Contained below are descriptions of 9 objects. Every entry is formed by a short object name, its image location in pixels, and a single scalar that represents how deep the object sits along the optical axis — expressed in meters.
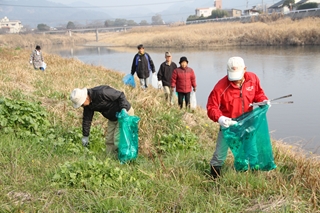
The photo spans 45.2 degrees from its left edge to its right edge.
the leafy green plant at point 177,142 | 5.95
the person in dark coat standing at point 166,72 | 9.54
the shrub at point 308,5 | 46.84
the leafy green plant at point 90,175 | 3.95
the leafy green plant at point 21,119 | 5.73
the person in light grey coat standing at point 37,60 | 13.15
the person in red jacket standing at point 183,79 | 8.73
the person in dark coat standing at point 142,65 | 10.59
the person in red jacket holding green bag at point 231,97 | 4.03
